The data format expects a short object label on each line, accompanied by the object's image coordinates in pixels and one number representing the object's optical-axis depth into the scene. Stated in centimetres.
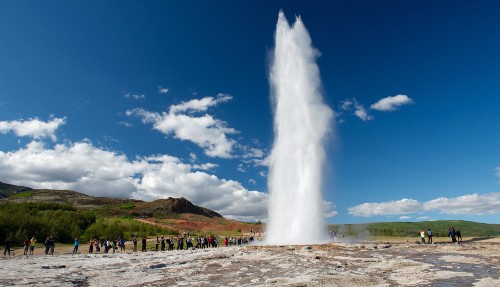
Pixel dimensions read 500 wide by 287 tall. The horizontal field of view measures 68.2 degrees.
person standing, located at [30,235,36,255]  3148
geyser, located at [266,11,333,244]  3095
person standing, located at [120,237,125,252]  3516
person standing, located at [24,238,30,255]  3147
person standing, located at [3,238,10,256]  3039
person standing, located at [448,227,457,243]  2998
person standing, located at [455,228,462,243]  3069
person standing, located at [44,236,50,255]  3142
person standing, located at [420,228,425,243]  3164
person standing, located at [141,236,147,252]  3413
